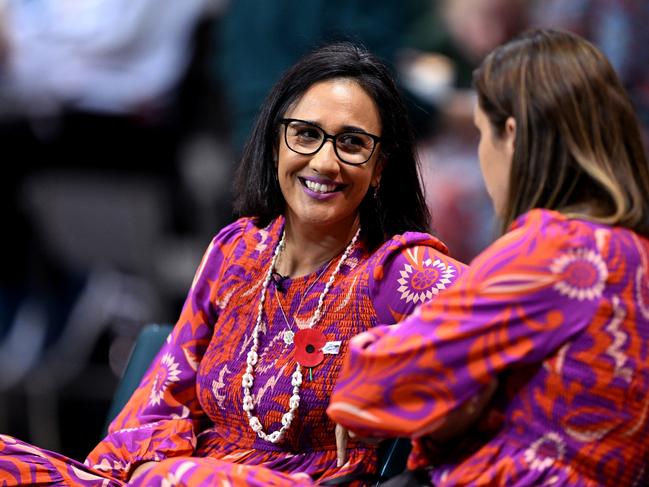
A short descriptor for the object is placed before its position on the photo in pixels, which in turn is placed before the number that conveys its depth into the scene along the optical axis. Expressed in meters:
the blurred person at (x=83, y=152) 10.10
